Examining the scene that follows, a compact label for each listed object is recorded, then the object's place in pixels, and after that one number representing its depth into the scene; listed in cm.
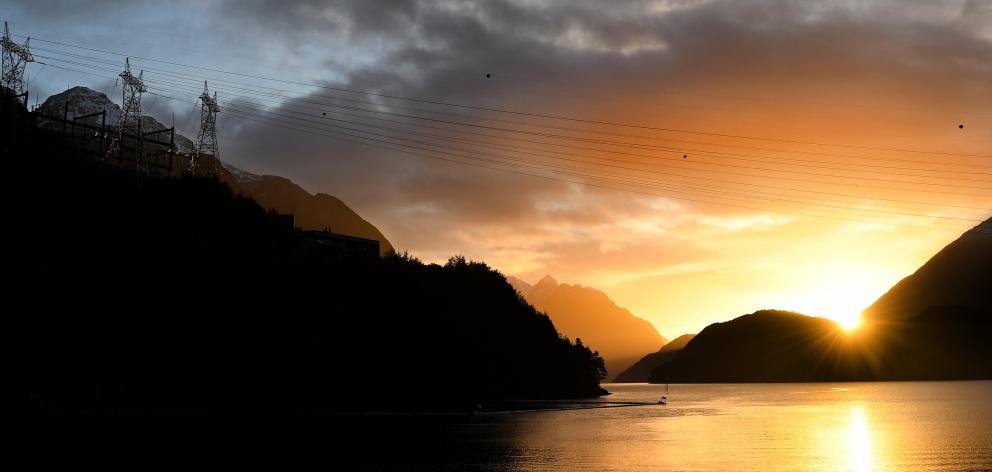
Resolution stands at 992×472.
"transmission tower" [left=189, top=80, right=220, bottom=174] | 18212
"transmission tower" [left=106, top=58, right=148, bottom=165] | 16488
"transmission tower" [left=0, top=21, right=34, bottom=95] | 15388
